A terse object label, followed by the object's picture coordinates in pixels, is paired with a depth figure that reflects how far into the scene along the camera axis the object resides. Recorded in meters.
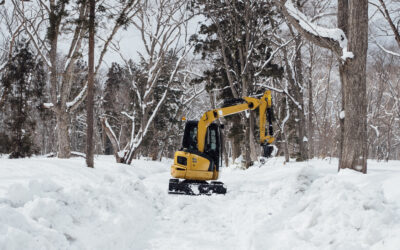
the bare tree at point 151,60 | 19.00
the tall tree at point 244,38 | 16.61
